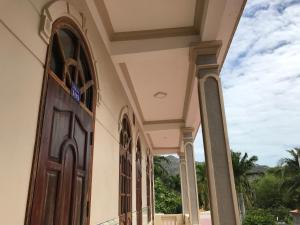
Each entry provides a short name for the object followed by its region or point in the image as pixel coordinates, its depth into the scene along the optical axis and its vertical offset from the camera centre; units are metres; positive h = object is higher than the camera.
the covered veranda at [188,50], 2.43 +1.70
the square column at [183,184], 8.77 +0.39
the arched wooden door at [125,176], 3.57 +0.32
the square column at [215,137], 2.35 +0.56
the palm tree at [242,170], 18.45 +1.68
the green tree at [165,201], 15.57 -0.29
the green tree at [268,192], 25.58 +0.16
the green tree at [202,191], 17.88 +0.28
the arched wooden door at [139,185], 5.22 +0.25
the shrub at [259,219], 8.65 -0.85
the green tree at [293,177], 20.77 +1.30
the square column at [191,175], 5.78 +0.47
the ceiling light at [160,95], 4.61 +1.80
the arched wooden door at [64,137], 1.41 +0.41
